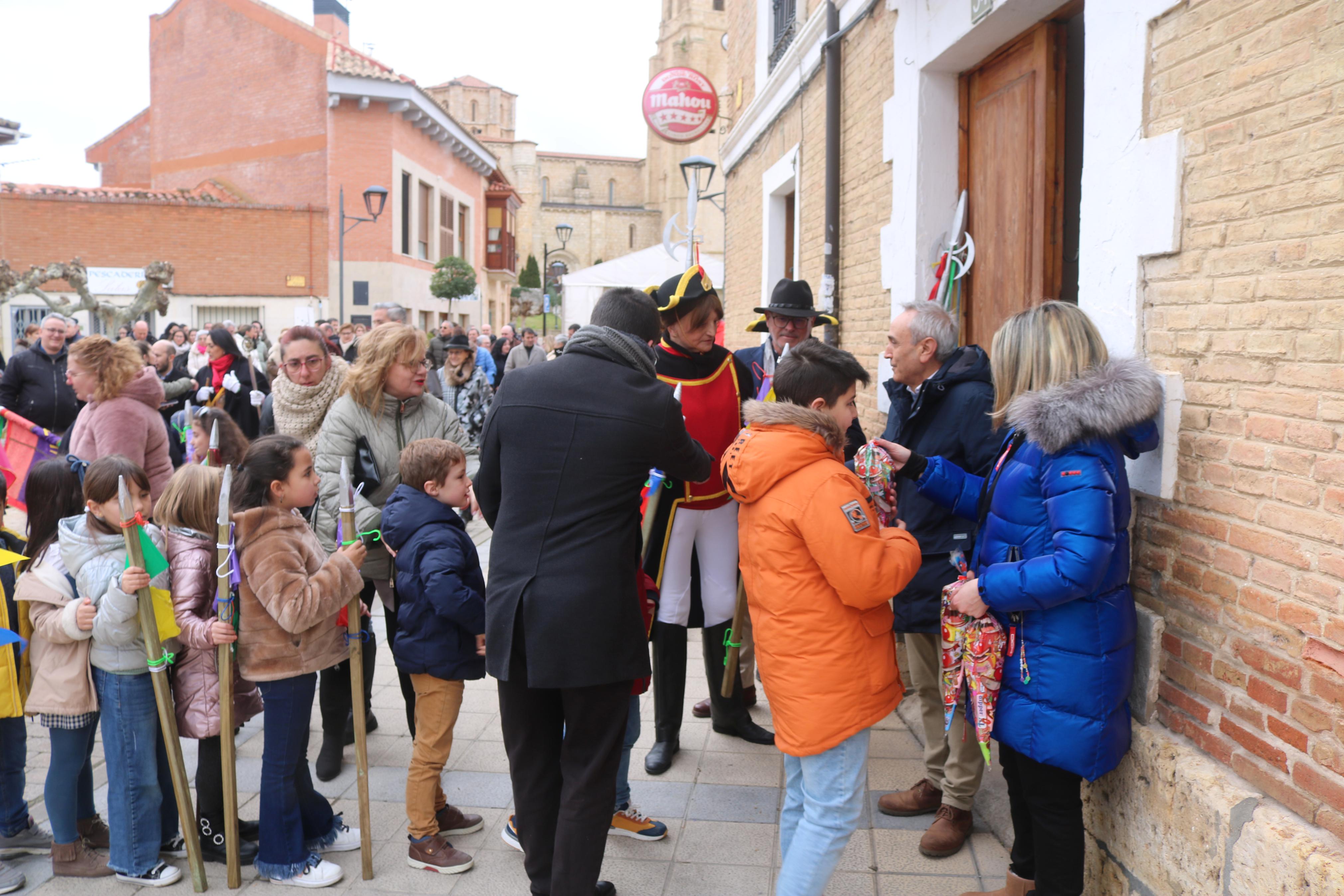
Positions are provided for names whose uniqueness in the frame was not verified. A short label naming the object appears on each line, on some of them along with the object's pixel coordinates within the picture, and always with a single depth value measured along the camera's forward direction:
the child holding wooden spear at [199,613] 3.29
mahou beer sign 11.63
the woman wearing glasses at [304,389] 4.42
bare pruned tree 18.97
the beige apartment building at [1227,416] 2.21
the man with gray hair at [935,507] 3.44
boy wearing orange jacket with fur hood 2.59
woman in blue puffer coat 2.49
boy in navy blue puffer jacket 3.33
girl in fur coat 3.14
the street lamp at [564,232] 34.50
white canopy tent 20.69
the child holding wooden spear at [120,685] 3.17
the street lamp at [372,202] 20.03
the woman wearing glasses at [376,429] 3.89
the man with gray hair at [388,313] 7.48
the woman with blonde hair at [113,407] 5.14
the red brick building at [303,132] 24.64
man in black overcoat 2.67
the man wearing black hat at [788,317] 4.70
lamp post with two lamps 10.77
